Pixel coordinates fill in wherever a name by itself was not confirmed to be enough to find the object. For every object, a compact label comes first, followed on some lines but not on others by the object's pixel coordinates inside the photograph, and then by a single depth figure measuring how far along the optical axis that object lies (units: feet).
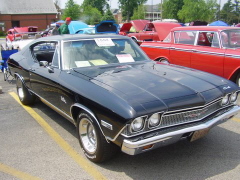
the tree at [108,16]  221.25
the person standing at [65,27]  34.67
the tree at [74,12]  172.65
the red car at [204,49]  20.22
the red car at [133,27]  54.29
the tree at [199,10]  167.43
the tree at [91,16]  177.92
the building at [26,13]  160.45
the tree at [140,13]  226.09
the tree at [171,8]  228.22
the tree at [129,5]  270.26
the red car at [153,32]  33.32
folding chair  27.37
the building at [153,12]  375.04
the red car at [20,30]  62.82
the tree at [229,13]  239.91
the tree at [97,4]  272.72
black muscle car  9.09
